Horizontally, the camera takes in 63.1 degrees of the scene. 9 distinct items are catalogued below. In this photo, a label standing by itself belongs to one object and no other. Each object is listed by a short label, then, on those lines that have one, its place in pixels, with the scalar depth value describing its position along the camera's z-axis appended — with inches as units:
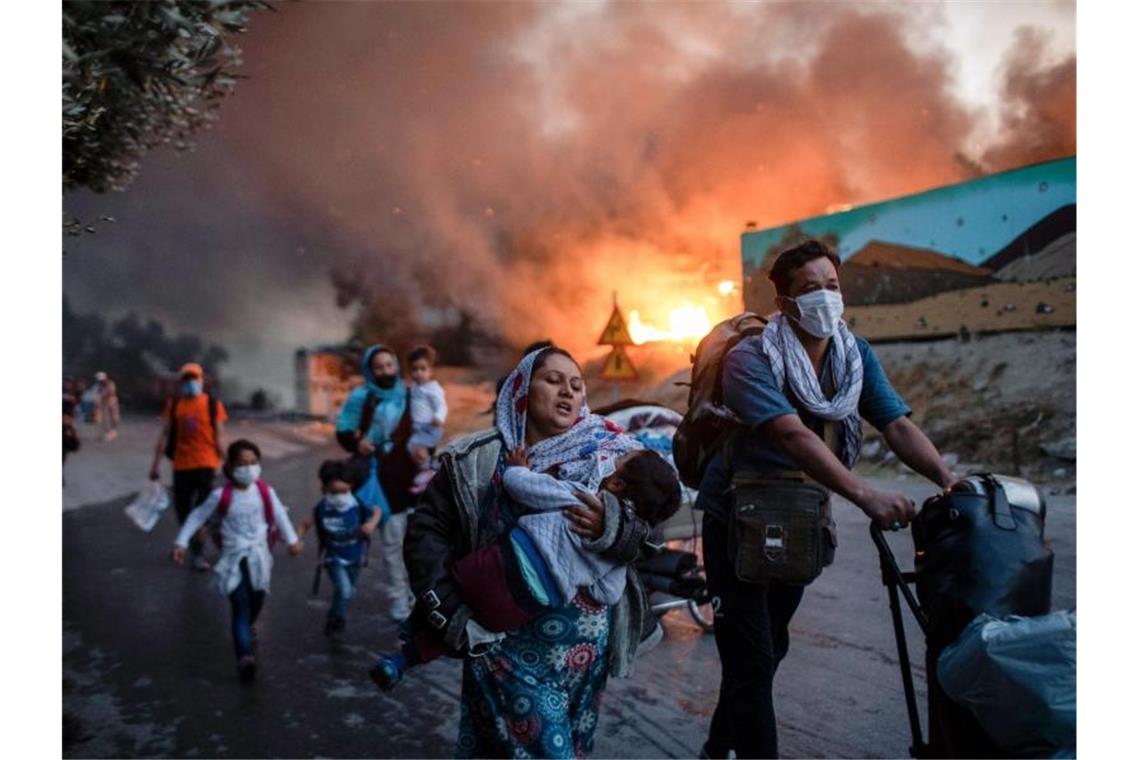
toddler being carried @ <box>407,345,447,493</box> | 206.2
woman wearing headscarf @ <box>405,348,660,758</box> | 101.3
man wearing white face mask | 109.9
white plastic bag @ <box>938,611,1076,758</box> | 92.3
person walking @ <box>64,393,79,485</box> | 310.5
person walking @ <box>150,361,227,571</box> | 271.1
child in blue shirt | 199.8
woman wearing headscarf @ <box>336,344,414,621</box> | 207.8
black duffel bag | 95.8
